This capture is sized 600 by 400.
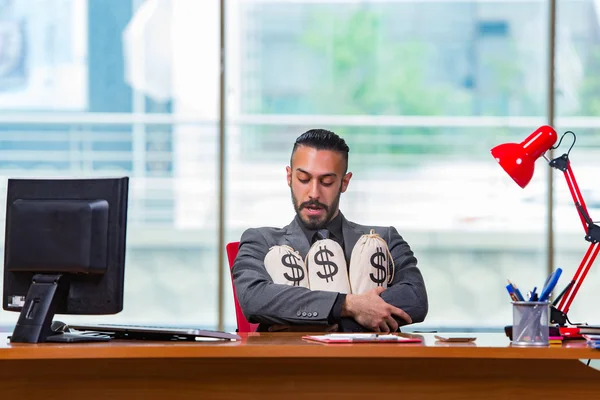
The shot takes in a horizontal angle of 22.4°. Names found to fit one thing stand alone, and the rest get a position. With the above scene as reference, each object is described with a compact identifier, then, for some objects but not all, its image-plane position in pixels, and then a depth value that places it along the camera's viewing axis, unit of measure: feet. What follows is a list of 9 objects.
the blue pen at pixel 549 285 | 11.75
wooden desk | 11.67
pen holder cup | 11.63
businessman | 14.78
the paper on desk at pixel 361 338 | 11.68
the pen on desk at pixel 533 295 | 11.82
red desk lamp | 13.52
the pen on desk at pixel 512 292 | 12.10
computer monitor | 12.32
